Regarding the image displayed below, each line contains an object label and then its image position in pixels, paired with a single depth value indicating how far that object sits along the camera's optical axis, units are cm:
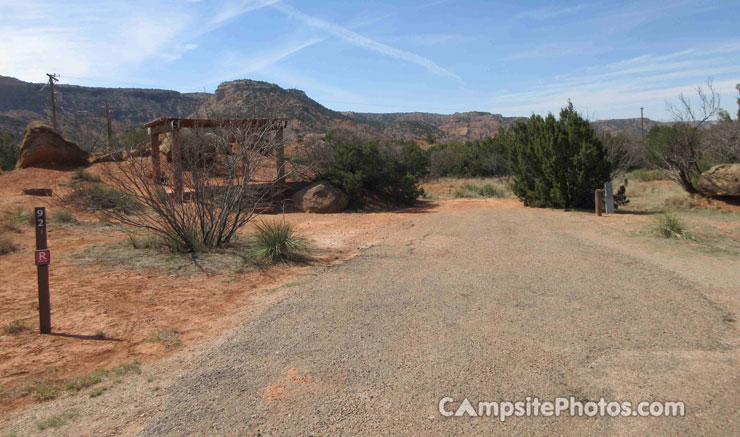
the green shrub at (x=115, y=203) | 959
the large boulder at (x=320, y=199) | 1917
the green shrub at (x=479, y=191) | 2600
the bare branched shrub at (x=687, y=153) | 2036
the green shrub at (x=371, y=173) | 2045
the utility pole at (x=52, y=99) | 3503
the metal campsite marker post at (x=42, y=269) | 534
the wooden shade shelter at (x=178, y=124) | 1018
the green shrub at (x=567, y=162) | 1866
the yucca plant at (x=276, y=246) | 954
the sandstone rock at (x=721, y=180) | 1822
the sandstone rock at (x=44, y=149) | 2288
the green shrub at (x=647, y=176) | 2978
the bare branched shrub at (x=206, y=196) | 960
